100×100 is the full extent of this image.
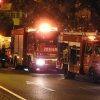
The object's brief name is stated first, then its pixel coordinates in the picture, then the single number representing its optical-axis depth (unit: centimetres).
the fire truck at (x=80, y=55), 2005
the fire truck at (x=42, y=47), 2700
